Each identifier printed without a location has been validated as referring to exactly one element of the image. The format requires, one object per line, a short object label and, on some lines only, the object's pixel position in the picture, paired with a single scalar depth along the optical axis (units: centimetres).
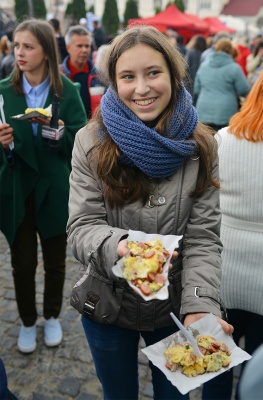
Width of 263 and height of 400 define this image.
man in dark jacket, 486
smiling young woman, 177
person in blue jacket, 611
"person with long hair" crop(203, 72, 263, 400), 206
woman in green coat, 284
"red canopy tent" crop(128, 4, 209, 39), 2011
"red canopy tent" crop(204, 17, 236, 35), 2525
